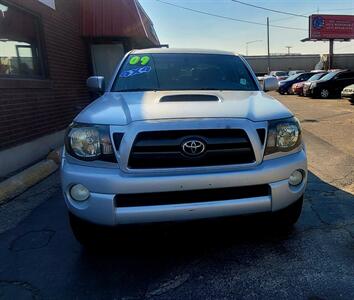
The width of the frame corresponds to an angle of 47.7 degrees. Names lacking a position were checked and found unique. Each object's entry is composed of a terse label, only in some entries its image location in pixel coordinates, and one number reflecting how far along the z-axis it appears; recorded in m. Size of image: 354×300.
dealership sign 47.16
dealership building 6.56
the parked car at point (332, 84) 21.83
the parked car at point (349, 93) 17.30
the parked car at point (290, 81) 28.30
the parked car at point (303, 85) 24.08
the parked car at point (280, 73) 42.10
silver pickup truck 2.89
